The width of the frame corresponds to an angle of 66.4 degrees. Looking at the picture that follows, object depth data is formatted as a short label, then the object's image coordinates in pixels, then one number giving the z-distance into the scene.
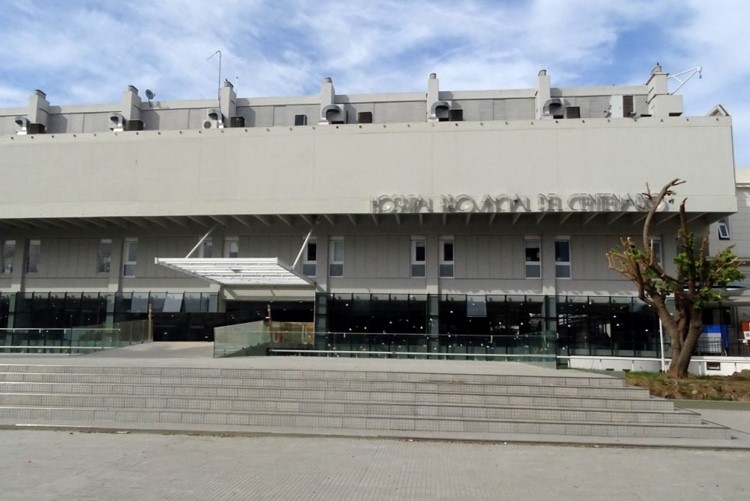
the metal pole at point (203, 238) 23.23
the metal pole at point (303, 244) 22.66
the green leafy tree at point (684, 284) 16.36
